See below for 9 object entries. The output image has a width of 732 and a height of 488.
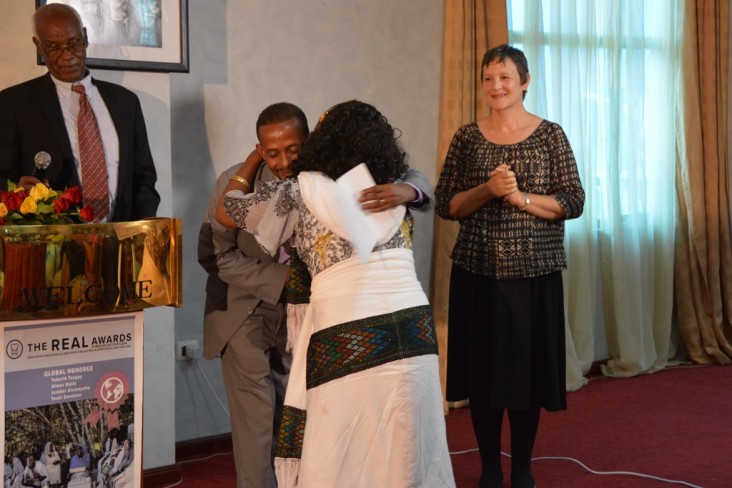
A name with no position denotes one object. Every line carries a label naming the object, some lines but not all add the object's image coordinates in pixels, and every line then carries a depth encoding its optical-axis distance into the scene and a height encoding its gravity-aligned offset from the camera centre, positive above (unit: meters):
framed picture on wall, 3.26 +0.85
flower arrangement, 2.05 +0.12
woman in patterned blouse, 3.20 -0.04
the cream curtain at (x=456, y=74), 4.59 +0.94
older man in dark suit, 2.78 +0.45
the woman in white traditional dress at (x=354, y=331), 2.23 -0.19
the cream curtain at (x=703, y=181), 5.54 +0.45
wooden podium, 2.01 -0.19
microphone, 2.18 +0.25
